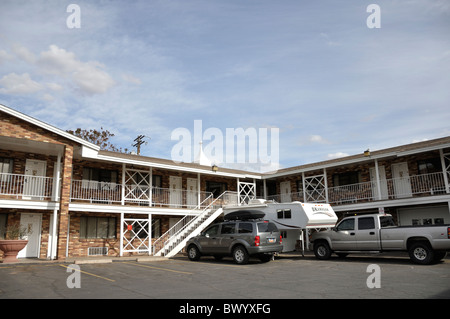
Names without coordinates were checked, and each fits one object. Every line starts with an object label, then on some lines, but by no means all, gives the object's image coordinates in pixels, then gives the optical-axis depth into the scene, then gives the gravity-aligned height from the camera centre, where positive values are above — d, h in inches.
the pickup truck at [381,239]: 471.2 -16.4
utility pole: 1627.7 +400.4
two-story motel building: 618.2 +88.8
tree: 1404.3 +380.6
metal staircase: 697.0 +15.0
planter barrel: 539.8 -17.3
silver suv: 532.1 -15.3
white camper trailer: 629.3 +22.7
